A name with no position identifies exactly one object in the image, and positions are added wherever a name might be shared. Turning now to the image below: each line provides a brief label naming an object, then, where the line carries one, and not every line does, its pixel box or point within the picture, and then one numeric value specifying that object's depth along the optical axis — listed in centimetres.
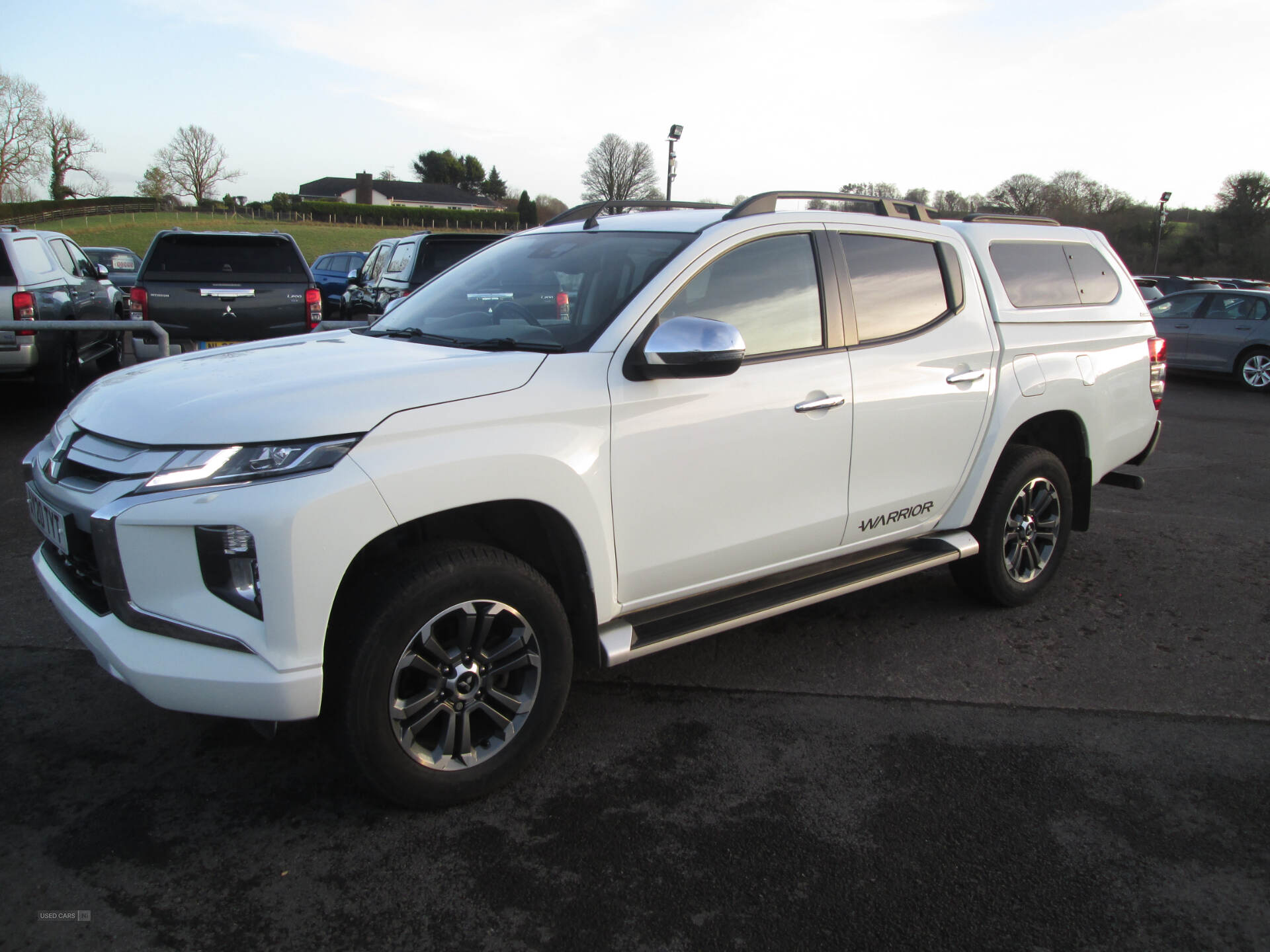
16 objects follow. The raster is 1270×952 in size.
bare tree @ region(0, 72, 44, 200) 6412
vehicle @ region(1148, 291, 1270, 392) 1470
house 11000
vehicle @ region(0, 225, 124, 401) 841
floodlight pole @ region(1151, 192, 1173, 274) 3812
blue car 2350
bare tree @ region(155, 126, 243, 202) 8019
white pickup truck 253
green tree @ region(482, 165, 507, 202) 12056
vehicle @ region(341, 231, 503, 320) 1146
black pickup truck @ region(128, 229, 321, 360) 923
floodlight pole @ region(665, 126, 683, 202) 2046
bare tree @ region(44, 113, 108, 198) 6956
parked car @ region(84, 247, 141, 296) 2327
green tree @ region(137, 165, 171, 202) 7850
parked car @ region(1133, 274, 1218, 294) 2317
